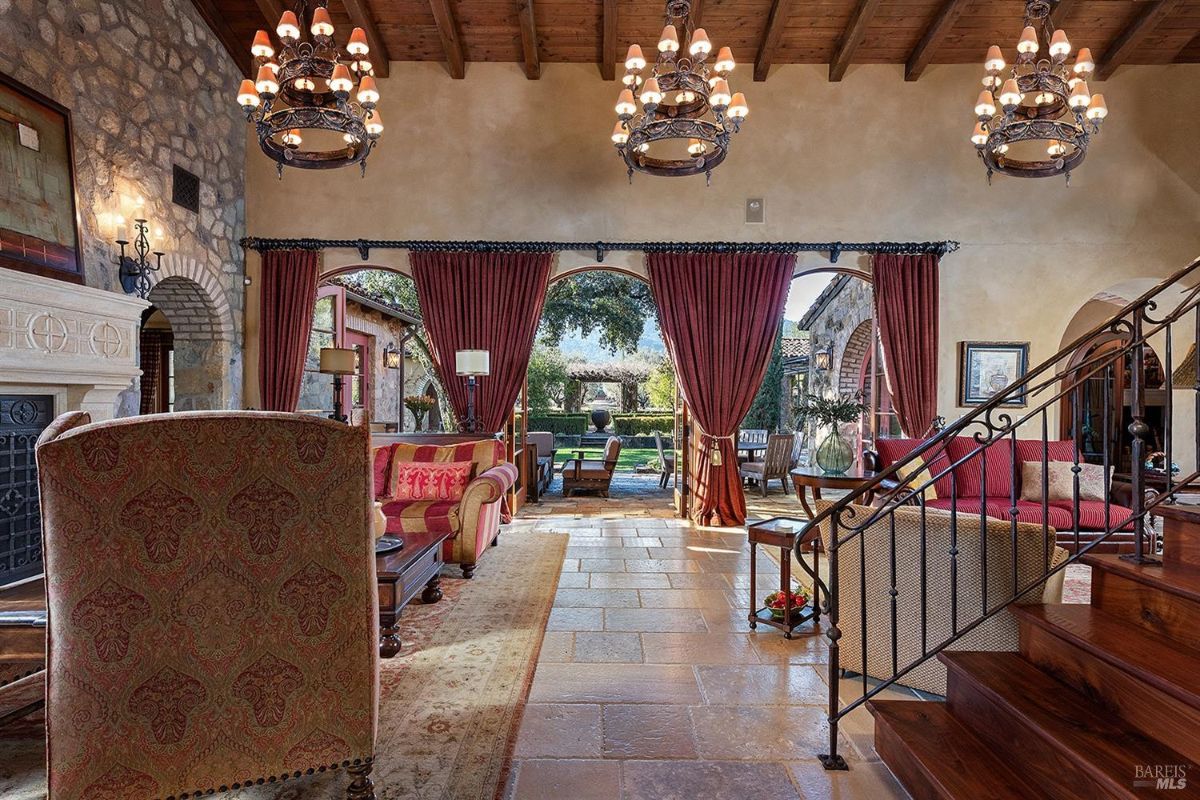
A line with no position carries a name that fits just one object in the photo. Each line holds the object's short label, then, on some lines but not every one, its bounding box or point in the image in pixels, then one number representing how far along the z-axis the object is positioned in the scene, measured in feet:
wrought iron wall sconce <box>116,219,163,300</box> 14.82
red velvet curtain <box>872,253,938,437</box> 20.02
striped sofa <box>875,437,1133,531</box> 14.24
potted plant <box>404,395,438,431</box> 27.81
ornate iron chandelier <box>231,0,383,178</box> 11.44
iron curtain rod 20.06
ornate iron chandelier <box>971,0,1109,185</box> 12.14
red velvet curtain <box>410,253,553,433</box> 20.12
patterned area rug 6.55
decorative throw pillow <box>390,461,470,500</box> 15.03
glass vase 15.74
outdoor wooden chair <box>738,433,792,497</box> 26.32
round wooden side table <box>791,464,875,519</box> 15.29
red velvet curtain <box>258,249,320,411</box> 20.13
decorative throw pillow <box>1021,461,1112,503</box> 15.15
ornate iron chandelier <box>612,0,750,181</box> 11.43
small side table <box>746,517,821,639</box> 10.36
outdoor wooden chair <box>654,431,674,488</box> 28.55
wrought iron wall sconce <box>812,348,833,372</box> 34.47
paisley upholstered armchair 4.85
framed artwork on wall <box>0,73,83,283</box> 11.87
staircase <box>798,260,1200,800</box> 5.26
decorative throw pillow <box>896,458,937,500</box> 15.83
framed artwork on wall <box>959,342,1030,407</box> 20.27
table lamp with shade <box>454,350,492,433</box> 18.12
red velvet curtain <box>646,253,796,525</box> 20.06
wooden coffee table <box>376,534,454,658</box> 9.43
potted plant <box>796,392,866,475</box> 15.75
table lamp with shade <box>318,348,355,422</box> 17.24
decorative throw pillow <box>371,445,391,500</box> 15.66
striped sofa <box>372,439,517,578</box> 13.88
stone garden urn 46.34
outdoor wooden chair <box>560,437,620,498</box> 25.61
